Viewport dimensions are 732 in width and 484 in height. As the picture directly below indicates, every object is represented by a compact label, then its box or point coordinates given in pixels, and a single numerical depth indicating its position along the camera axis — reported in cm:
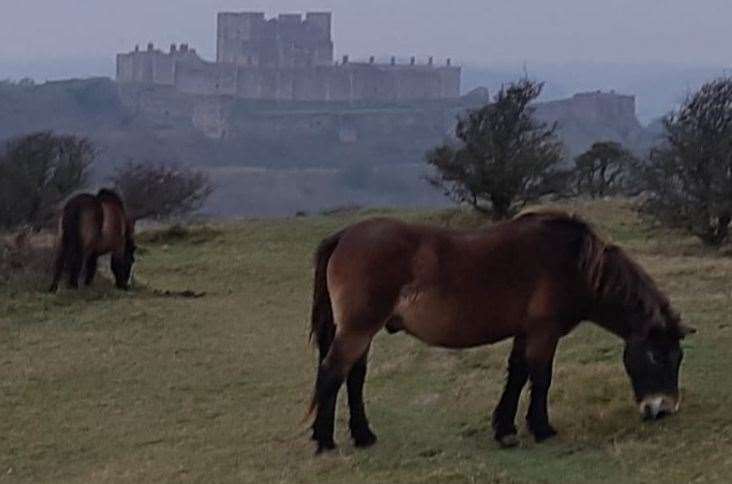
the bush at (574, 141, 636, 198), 3575
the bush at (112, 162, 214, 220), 3506
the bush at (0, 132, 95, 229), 3025
